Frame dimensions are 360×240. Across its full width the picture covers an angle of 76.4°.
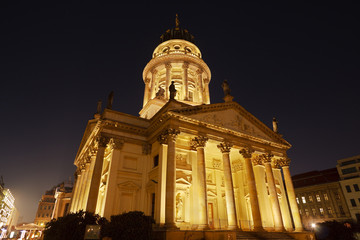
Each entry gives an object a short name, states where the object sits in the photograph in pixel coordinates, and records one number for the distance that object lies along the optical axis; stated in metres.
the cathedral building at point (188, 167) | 19.73
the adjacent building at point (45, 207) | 89.93
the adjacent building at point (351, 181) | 47.23
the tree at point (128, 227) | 12.93
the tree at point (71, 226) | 13.64
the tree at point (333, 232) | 28.84
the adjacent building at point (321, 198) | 49.59
